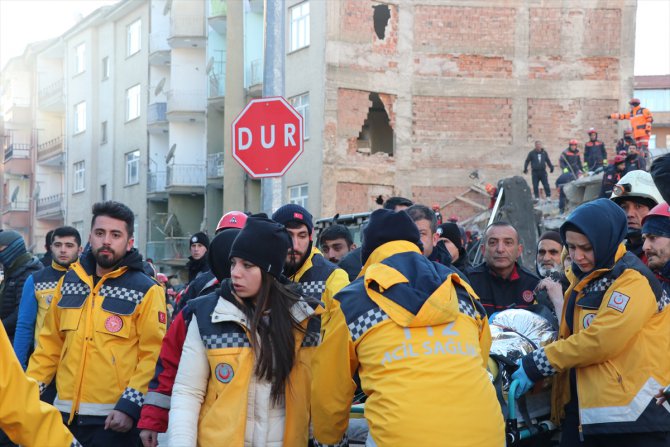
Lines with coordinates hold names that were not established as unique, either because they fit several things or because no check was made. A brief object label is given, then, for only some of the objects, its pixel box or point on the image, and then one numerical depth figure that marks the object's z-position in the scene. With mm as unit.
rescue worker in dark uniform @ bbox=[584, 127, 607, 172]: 24812
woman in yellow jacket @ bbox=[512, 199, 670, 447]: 4570
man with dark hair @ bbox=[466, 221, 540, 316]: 6664
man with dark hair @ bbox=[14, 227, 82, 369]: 6902
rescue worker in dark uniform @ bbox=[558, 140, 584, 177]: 26250
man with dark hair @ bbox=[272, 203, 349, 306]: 5602
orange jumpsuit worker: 22547
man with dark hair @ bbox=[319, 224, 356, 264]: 8656
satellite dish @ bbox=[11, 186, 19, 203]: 59375
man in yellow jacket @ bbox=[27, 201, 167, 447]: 5383
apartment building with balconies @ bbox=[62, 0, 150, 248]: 41844
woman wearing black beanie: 4070
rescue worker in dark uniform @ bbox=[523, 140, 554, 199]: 27203
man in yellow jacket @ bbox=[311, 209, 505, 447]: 3664
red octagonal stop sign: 8586
